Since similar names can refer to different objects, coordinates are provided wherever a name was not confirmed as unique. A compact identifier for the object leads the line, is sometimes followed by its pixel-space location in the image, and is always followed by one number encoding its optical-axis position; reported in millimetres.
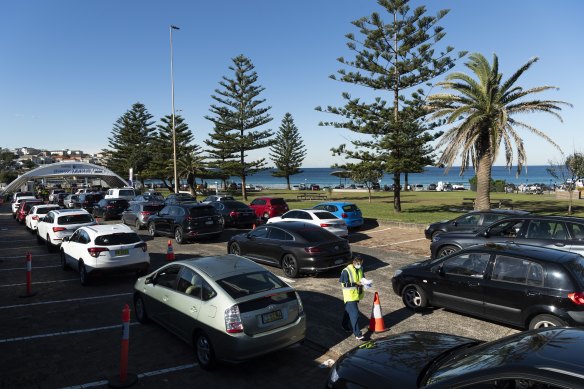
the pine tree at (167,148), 54094
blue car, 18688
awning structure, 46875
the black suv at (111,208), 26484
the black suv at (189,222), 16766
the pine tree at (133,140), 67250
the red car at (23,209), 26062
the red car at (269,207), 22828
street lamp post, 36572
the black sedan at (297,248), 10922
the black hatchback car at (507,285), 6598
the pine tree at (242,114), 46531
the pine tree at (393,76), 26078
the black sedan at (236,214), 21000
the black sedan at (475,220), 13242
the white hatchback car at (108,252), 10688
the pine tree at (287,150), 79062
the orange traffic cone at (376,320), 7445
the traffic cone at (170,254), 13703
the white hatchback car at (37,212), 20720
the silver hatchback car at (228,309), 5816
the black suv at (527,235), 9750
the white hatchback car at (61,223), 15219
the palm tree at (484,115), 21062
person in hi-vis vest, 7098
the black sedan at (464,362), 2691
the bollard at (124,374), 5684
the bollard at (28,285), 10258
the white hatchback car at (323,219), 15602
